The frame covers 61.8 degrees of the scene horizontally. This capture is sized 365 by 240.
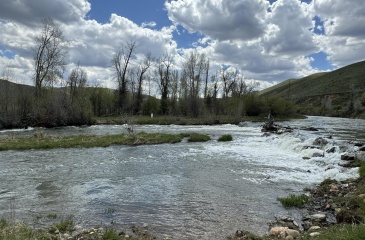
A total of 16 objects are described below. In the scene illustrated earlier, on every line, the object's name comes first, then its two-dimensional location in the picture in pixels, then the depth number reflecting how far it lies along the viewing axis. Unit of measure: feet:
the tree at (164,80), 256.89
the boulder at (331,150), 65.44
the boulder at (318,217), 28.14
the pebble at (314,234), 22.03
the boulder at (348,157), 55.93
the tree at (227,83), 282.15
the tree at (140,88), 242.29
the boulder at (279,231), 24.03
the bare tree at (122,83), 232.12
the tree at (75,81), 233.17
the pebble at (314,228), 24.72
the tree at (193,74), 257.14
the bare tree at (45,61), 171.94
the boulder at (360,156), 54.49
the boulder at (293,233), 23.82
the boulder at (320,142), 75.46
